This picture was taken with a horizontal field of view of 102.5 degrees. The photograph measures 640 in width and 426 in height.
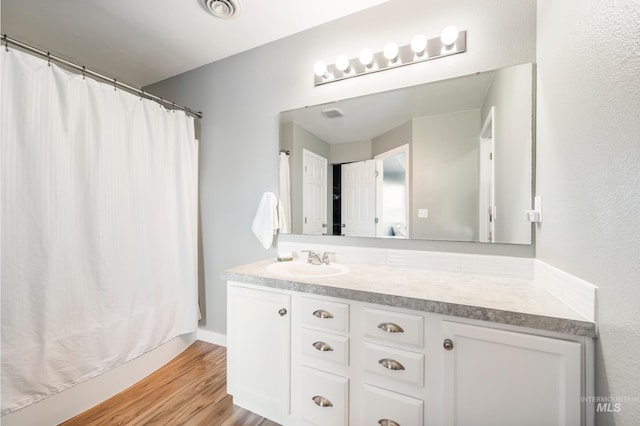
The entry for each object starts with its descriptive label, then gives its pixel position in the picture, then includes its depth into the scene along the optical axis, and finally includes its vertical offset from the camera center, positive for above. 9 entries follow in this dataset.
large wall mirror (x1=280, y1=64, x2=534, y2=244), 1.34 +0.29
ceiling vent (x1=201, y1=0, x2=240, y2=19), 1.61 +1.30
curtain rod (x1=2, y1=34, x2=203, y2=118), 1.26 +0.84
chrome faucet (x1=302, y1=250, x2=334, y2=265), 1.72 -0.33
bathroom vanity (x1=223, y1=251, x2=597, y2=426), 0.84 -0.56
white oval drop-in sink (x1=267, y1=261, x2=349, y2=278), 1.60 -0.38
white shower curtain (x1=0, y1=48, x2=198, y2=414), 1.29 -0.11
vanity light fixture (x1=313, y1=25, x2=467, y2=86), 1.44 +0.95
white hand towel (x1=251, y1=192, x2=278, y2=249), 1.93 -0.07
